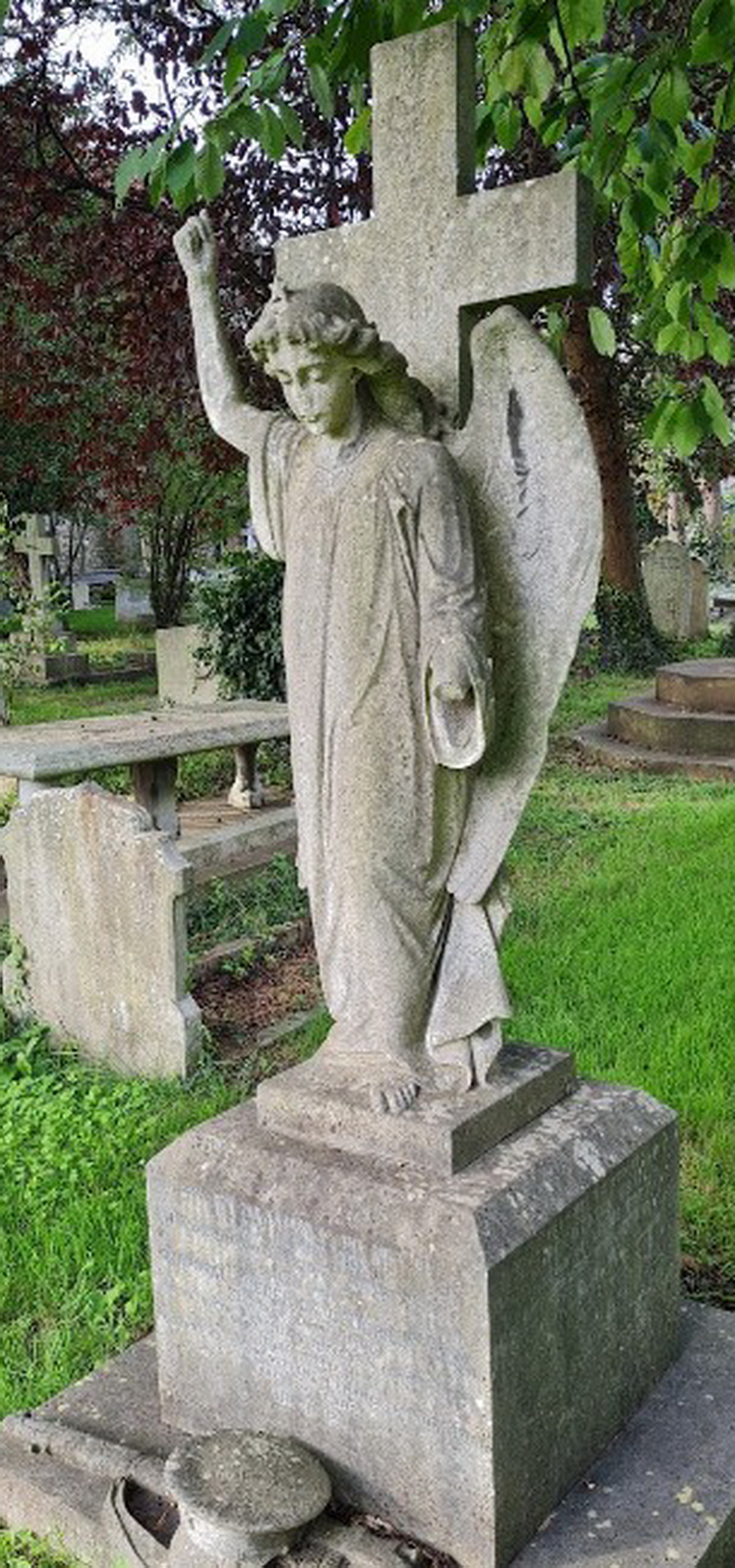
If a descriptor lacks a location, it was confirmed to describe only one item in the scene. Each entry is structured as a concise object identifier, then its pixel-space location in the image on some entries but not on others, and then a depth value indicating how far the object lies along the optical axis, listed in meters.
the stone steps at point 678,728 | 10.12
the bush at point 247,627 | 9.80
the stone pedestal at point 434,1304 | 2.27
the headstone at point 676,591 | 18.52
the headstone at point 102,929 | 4.68
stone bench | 5.81
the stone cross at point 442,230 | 2.30
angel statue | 2.29
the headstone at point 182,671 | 10.82
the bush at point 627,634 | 14.75
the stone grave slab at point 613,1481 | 2.28
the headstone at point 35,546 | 17.58
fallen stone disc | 2.20
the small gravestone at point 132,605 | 23.17
